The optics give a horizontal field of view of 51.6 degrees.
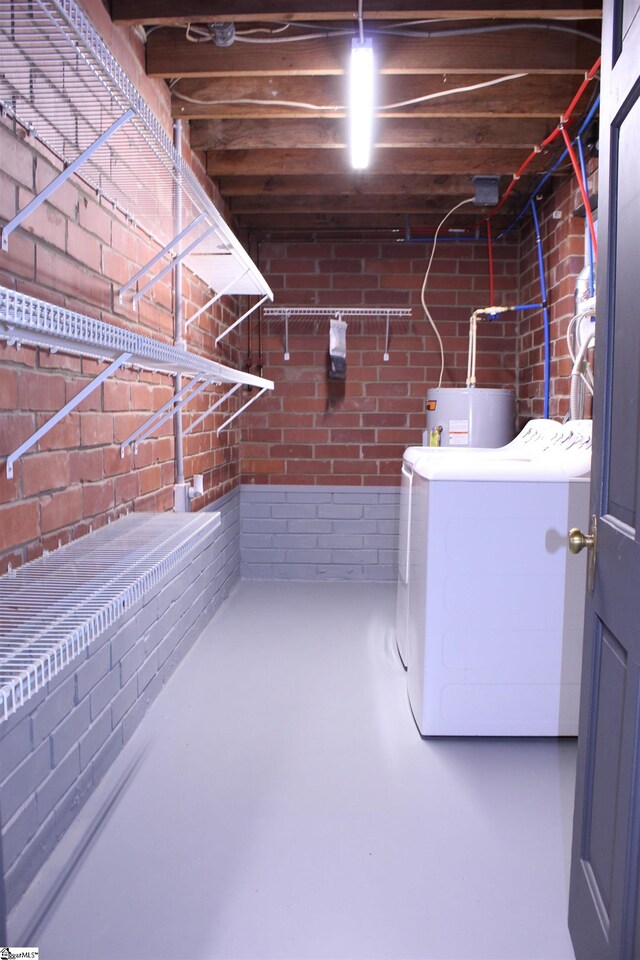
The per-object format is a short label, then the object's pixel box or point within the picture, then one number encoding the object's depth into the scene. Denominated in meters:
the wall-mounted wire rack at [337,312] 4.33
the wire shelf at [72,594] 1.00
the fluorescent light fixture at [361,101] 2.10
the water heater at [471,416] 3.82
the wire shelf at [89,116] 1.28
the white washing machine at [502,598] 2.23
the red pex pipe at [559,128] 2.39
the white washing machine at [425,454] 2.80
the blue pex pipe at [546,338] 3.66
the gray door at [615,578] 1.09
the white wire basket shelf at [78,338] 0.87
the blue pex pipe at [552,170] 2.61
